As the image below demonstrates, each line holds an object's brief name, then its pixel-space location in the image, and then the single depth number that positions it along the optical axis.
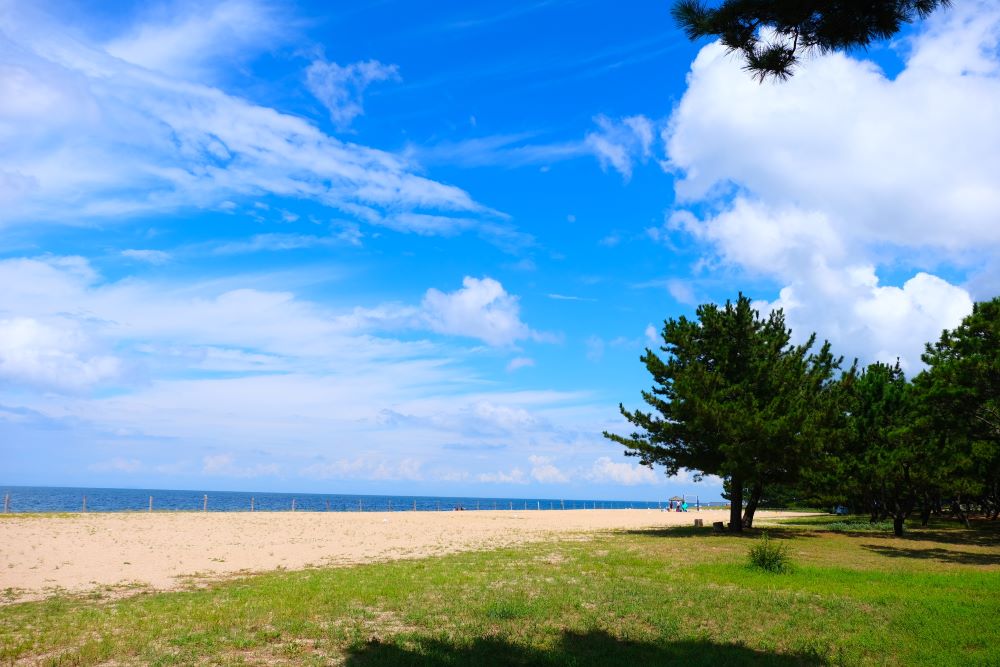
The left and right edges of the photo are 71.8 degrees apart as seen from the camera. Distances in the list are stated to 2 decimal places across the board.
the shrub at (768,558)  19.41
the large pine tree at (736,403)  30.97
